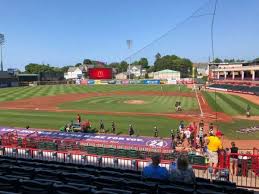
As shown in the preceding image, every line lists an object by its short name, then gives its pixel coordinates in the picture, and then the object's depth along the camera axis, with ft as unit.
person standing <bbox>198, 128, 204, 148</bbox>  44.87
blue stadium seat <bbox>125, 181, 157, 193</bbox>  14.67
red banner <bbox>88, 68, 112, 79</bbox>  223.89
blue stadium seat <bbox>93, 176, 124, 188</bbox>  15.65
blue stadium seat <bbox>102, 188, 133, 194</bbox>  13.70
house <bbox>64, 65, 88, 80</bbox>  362.50
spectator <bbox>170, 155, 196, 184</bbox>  16.08
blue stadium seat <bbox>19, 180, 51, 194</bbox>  14.24
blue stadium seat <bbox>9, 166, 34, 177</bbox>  17.85
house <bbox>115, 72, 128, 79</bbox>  265.29
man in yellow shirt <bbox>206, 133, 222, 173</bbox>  28.61
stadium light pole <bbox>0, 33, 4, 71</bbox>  247.14
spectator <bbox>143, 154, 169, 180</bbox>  16.61
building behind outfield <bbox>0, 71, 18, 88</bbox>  207.80
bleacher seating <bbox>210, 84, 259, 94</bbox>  124.71
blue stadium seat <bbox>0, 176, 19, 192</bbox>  15.07
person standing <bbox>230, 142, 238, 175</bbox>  28.44
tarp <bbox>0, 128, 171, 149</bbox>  44.04
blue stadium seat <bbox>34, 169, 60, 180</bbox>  17.34
